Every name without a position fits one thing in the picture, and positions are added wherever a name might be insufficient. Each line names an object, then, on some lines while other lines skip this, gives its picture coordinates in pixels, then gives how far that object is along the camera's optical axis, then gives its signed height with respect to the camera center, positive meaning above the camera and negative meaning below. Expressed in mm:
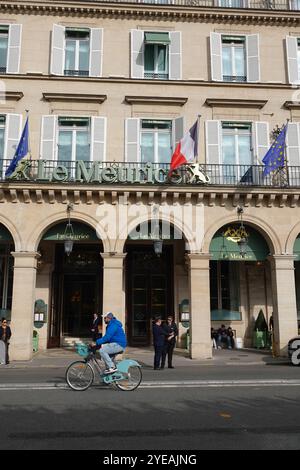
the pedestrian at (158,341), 13012 -685
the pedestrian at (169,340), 13443 -689
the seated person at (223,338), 19047 -865
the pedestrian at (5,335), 14764 -606
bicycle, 9156 -1191
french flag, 15781 +6025
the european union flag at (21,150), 15523 +5891
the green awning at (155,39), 18094 +11459
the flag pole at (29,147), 17016 +6647
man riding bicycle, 9086 -520
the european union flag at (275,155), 16047 +5947
